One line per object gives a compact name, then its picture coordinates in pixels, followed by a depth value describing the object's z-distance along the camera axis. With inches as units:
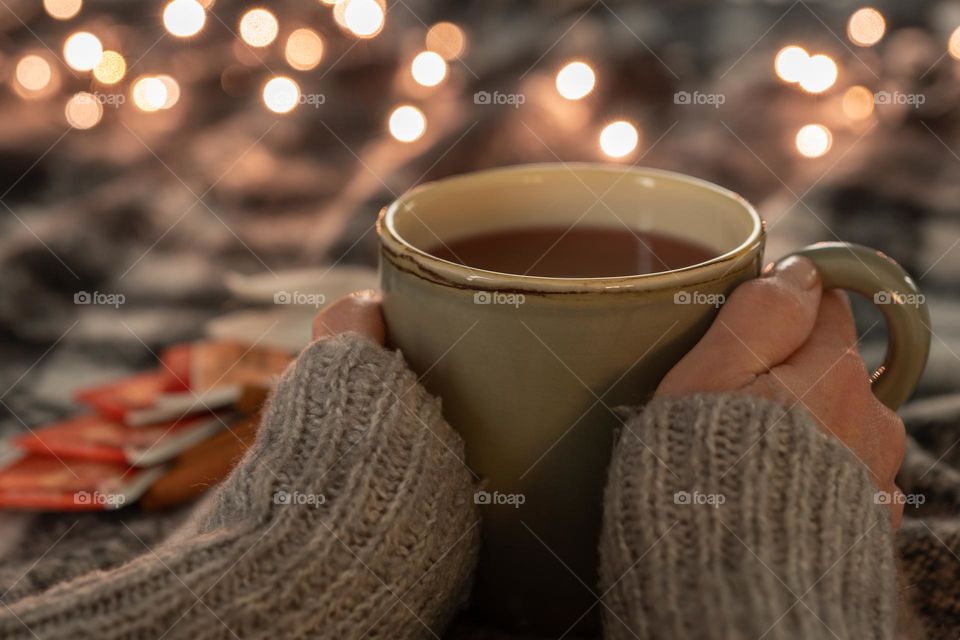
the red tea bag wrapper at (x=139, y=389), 19.7
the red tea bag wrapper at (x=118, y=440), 18.8
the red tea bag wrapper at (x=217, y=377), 19.4
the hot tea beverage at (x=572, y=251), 16.9
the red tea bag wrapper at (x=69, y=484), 18.1
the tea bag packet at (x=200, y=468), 18.3
